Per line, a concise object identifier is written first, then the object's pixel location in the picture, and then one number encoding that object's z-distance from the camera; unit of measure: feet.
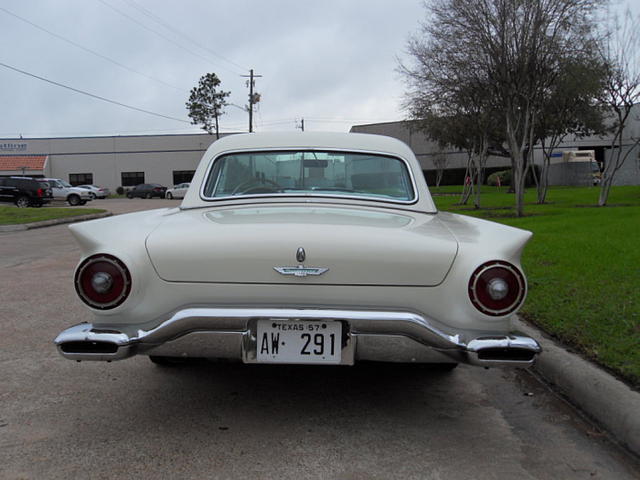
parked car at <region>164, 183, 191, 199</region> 138.00
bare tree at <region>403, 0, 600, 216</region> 44.78
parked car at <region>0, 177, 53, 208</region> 94.58
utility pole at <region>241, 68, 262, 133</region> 150.51
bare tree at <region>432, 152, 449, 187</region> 140.05
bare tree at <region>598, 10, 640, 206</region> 53.72
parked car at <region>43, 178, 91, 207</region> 112.84
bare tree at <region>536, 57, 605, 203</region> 51.16
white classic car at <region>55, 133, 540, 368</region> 8.84
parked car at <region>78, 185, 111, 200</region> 143.07
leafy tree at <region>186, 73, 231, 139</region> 170.81
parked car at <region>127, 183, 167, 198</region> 145.59
